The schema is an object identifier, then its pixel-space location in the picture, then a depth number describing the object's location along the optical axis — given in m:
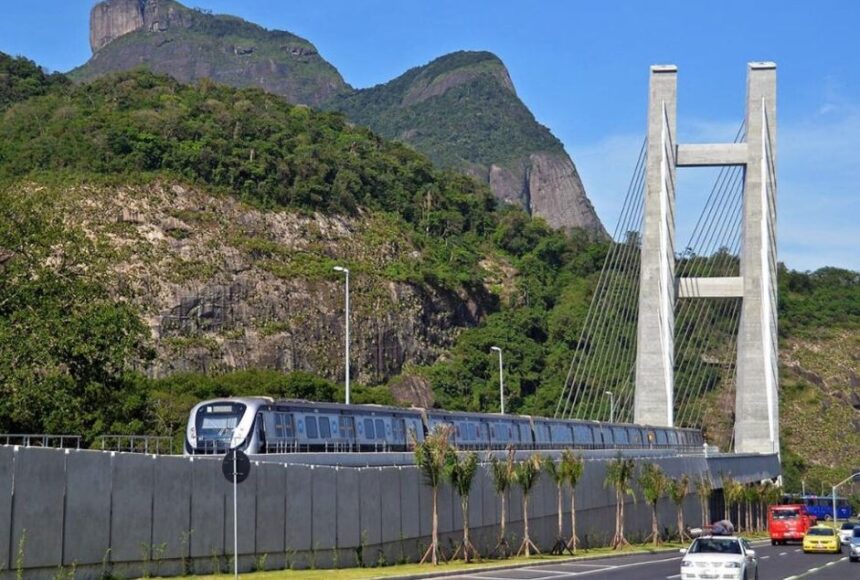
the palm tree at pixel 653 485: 61.34
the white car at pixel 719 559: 31.17
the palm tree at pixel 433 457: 41.66
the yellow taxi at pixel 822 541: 55.82
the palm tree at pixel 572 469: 53.50
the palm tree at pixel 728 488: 77.75
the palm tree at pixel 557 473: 52.62
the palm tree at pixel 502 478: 46.91
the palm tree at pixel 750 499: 83.63
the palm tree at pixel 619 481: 59.04
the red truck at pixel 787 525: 67.62
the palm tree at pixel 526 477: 48.53
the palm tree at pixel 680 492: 64.75
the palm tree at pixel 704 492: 72.25
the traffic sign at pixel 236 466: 26.55
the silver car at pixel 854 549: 49.09
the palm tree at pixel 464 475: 42.50
